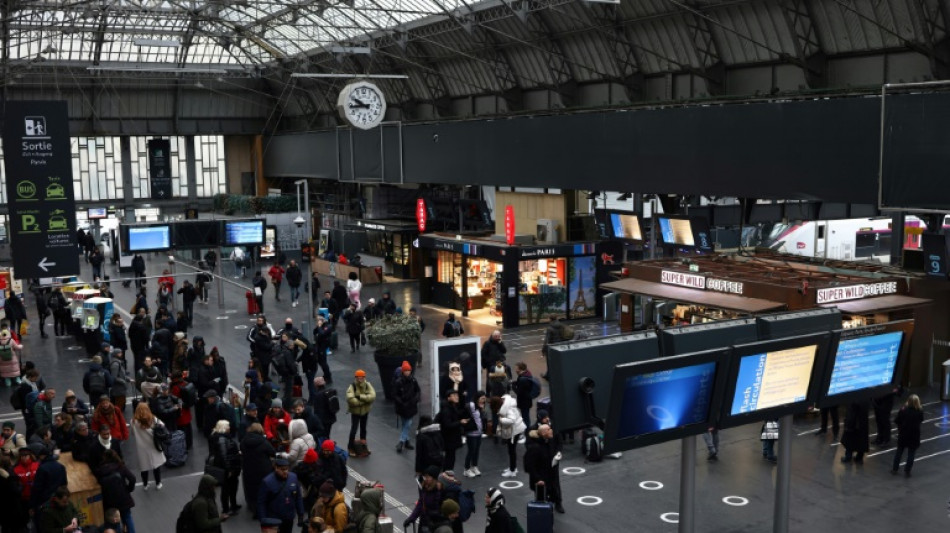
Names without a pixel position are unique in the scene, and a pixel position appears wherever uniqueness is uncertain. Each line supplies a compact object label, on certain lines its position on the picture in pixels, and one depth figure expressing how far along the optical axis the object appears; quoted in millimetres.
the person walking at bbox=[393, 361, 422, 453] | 15617
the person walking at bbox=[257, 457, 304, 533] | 10836
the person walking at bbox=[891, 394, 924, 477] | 13844
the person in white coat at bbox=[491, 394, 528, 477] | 14539
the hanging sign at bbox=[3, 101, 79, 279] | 15309
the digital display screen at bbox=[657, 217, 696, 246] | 23141
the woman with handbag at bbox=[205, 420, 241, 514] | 12531
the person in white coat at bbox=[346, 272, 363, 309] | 28078
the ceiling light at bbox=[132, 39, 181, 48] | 33031
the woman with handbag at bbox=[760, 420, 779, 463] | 14734
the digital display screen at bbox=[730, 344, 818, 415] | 8539
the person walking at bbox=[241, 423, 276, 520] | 12039
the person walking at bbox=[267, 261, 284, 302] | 33594
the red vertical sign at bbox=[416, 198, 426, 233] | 37094
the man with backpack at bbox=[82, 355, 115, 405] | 16641
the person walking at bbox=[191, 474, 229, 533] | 10086
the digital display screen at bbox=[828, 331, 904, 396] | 9453
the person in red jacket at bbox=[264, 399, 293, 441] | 13383
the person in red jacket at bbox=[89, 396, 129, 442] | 14055
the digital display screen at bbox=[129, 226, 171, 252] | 29328
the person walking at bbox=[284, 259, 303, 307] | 31281
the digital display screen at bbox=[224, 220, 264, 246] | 30078
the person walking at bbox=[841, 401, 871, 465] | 14367
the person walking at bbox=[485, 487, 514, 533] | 9742
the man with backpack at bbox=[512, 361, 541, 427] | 15836
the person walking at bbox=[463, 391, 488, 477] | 14234
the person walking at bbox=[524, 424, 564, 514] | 12109
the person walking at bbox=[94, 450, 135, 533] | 11133
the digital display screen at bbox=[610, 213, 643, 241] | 25308
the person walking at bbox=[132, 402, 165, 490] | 13531
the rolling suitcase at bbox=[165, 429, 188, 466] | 15078
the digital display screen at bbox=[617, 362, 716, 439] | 7836
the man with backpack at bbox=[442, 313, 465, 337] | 21203
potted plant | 18234
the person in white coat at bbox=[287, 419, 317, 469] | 12180
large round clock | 28391
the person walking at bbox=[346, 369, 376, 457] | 15264
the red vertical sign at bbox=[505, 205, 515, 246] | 29172
